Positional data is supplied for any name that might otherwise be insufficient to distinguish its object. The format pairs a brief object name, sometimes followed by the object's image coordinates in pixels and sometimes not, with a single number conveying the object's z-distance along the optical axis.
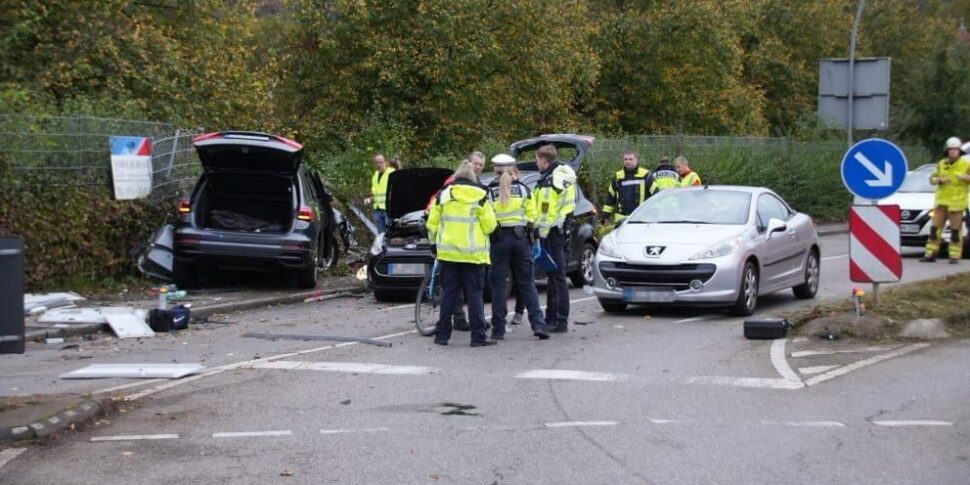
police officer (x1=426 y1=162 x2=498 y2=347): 11.52
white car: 22.48
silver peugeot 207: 13.44
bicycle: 12.45
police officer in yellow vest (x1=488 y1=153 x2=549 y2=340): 12.01
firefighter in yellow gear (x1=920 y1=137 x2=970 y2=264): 19.53
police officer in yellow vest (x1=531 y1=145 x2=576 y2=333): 12.43
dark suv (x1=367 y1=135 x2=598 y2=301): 15.34
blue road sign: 12.16
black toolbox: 11.89
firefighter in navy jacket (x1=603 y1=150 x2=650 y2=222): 18.12
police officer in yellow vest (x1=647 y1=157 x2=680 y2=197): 18.05
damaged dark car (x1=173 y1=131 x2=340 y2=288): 15.62
